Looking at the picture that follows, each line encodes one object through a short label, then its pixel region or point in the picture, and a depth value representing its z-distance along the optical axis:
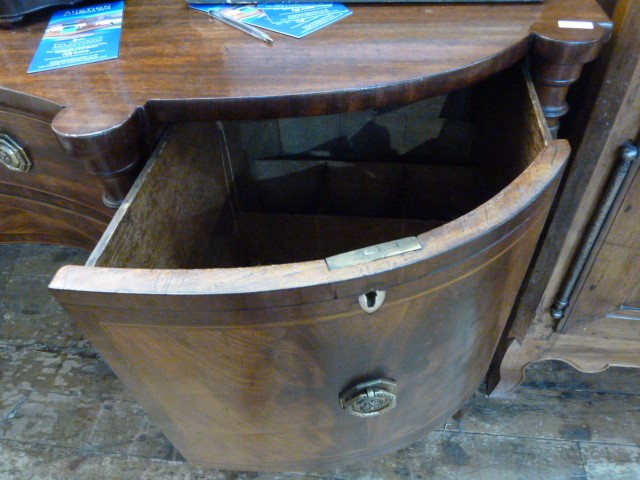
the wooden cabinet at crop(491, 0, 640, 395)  0.54
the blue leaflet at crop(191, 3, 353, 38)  0.59
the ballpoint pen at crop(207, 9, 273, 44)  0.57
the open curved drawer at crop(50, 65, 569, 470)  0.34
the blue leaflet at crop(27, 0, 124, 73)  0.56
